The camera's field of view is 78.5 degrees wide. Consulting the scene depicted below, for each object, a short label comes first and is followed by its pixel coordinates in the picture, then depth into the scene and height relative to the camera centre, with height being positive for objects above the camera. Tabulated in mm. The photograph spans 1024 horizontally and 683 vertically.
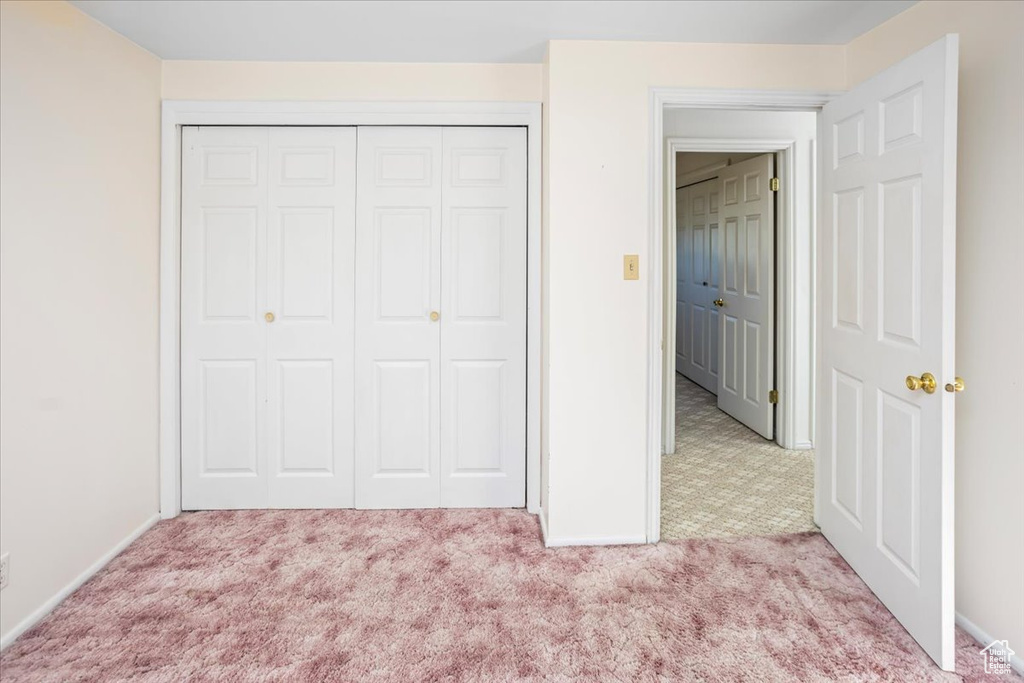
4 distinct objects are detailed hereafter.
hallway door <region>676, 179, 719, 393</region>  5496 +352
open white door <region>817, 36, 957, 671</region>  1854 -43
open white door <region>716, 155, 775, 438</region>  4281 +190
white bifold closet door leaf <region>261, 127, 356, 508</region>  3055 +4
